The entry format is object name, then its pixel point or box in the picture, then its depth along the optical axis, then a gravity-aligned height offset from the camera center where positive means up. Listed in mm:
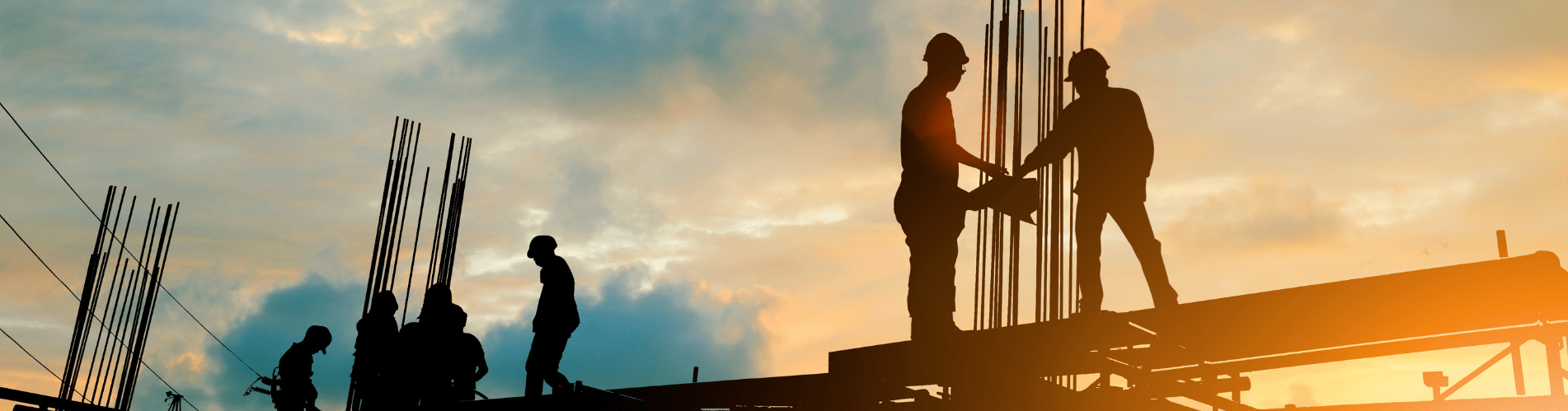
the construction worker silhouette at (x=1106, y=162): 5762 +2105
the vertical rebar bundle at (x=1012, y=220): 7836 +2593
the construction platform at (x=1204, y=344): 4359 +1064
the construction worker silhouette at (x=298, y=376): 9992 +1481
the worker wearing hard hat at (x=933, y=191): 5789 +1932
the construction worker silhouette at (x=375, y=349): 8922 +1578
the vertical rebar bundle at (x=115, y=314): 19641 +4023
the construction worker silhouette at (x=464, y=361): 8664 +1463
